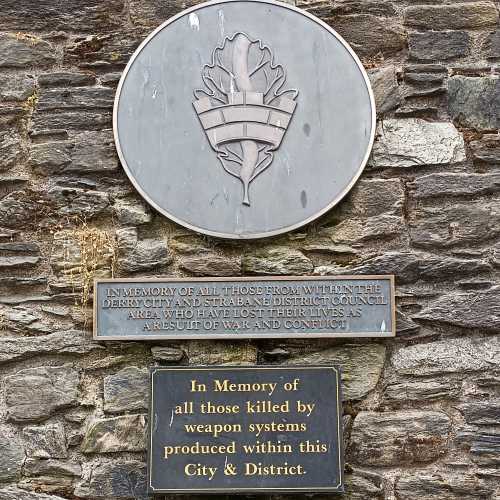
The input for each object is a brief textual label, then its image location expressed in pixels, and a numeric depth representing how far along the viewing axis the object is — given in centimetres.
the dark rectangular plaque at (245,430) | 339
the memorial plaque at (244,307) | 356
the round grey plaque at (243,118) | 370
